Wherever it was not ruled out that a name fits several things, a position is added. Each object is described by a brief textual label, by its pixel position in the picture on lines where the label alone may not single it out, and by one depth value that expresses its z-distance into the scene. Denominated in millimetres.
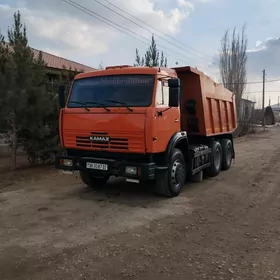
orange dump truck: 6004
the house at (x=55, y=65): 10677
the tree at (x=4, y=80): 8719
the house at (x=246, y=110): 31603
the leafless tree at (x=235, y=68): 33312
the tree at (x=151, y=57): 14984
